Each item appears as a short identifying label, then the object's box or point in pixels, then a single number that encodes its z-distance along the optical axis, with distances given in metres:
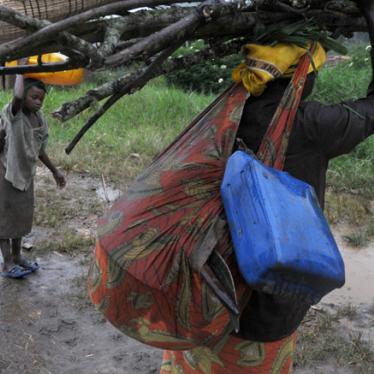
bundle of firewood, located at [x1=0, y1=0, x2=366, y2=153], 1.45
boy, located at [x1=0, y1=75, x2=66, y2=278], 3.84
